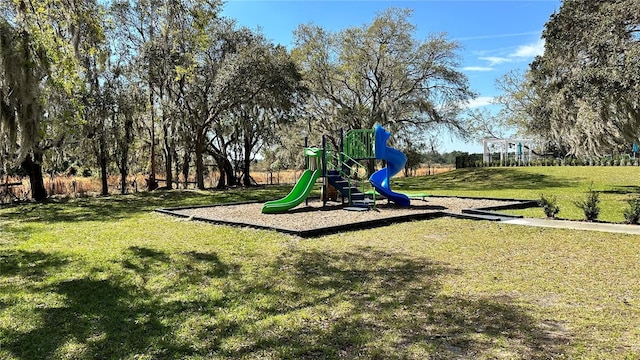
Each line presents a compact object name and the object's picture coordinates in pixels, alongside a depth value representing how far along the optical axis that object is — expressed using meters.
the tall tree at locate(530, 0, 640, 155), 10.83
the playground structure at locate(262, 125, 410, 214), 11.34
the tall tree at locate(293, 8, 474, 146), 22.77
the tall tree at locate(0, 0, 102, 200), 8.11
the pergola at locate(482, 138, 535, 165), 32.25
